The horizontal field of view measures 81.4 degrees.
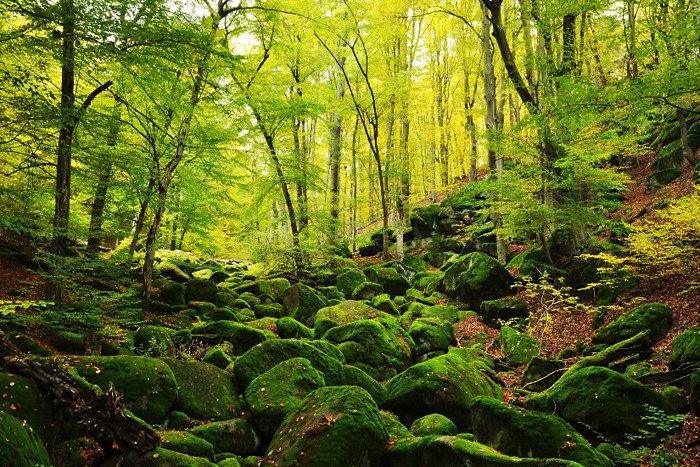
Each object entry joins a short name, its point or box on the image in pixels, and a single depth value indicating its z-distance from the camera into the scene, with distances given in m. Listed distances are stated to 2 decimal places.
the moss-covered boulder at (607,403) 5.00
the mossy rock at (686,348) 5.63
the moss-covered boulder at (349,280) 16.05
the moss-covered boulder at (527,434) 4.31
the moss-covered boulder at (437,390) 6.29
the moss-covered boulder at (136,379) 5.00
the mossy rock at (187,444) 4.36
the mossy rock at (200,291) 12.48
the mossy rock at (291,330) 9.88
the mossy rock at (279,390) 5.56
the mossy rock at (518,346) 9.19
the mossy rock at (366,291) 15.27
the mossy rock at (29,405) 3.63
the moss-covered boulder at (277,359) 6.42
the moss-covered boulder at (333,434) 4.15
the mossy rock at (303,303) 12.40
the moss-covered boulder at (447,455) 3.55
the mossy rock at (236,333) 8.64
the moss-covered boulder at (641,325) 7.51
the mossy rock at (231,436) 4.96
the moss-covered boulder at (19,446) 2.84
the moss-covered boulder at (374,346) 8.54
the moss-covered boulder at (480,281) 12.97
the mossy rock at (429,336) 9.98
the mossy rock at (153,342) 7.21
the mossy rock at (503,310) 11.55
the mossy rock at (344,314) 10.38
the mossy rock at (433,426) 5.53
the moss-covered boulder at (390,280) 16.09
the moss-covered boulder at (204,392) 5.62
